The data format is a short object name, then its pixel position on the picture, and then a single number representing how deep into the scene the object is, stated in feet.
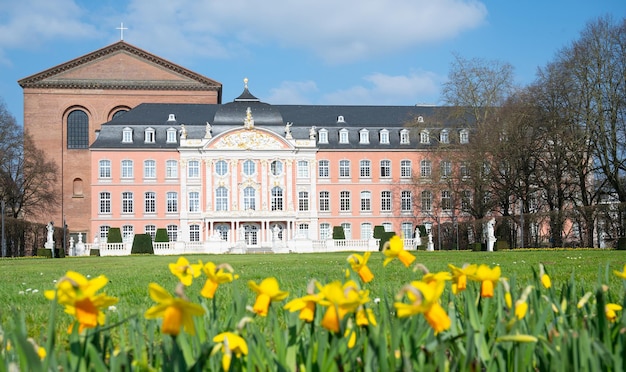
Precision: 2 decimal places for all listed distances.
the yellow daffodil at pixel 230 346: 5.90
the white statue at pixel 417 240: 143.33
